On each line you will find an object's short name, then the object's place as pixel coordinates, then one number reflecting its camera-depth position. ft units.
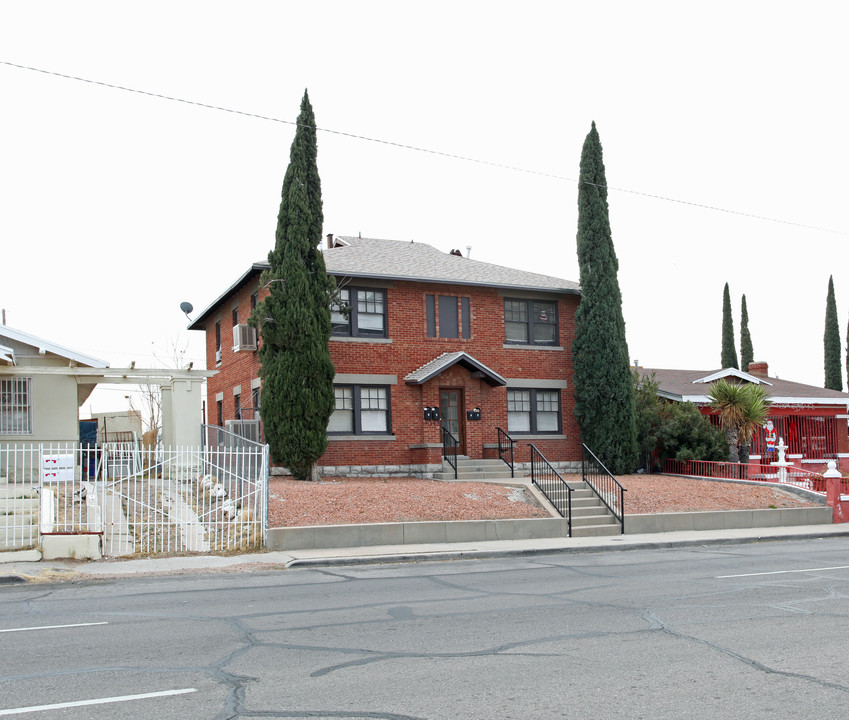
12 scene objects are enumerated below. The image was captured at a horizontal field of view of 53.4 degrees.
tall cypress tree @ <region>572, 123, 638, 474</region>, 86.69
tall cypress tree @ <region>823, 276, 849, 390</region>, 184.03
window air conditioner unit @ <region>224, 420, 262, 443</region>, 82.28
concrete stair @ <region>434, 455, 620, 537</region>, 63.36
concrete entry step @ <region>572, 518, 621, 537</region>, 62.54
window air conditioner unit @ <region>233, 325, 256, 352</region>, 82.74
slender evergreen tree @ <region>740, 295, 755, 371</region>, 182.09
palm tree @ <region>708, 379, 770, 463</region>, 87.66
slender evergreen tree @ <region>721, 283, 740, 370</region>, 181.37
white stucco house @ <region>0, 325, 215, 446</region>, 70.79
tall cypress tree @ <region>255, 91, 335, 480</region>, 72.54
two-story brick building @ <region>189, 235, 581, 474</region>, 81.30
